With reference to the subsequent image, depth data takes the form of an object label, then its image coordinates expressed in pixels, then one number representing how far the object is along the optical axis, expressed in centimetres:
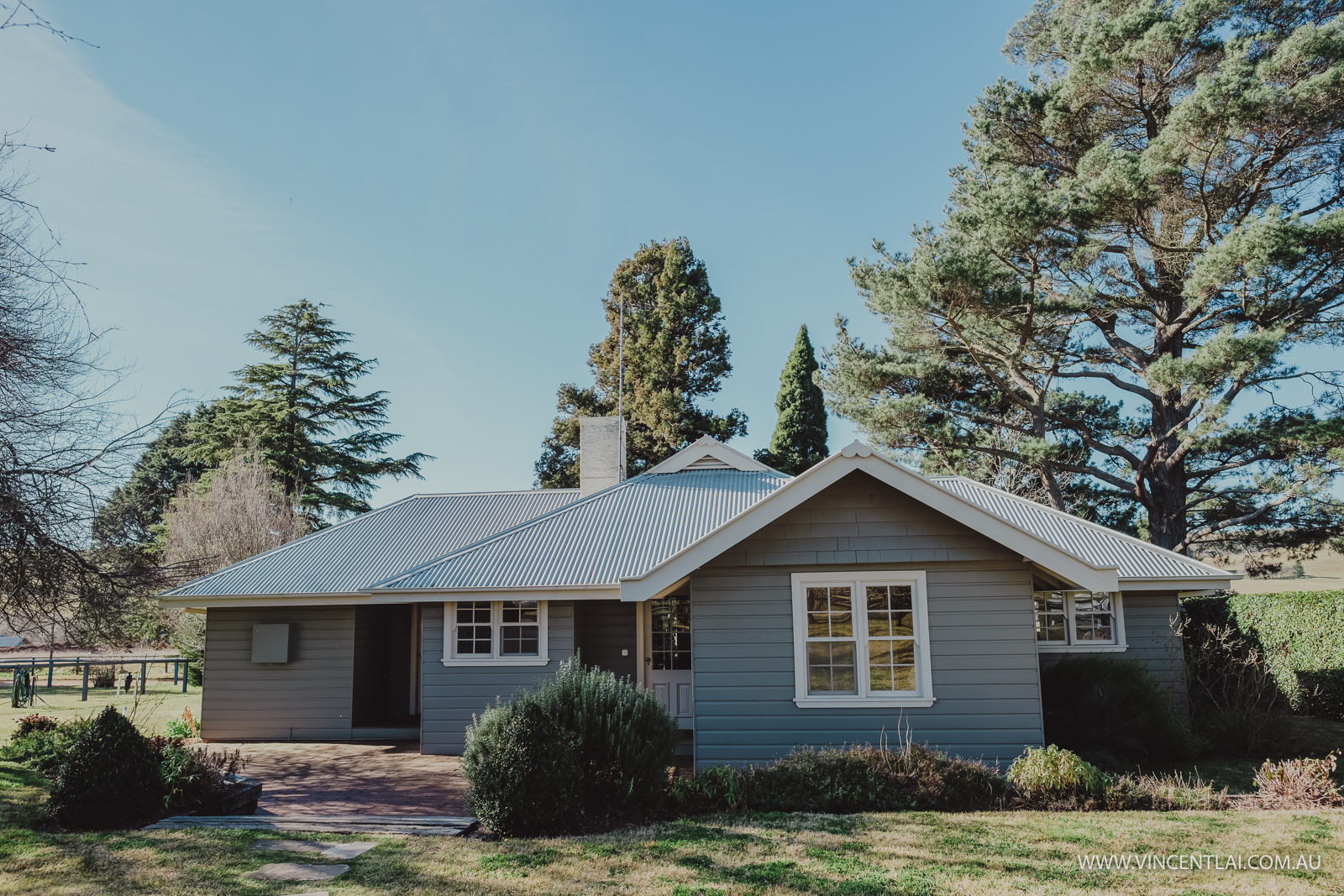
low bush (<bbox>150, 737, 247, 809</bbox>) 834
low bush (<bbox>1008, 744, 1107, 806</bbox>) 838
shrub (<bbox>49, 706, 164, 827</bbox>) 771
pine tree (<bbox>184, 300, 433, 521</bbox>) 3347
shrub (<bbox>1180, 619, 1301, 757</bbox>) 1197
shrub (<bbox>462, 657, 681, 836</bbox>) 754
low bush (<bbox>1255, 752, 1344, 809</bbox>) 840
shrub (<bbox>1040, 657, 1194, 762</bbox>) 1075
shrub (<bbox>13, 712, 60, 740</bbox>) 1224
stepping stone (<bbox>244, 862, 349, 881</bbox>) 628
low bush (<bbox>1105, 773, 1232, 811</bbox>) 833
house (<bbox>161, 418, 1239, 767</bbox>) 978
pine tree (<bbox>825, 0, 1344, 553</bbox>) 1822
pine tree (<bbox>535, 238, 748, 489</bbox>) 3262
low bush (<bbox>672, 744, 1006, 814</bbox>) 838
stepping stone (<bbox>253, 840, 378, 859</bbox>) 694
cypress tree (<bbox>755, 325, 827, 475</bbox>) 3077
